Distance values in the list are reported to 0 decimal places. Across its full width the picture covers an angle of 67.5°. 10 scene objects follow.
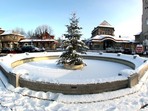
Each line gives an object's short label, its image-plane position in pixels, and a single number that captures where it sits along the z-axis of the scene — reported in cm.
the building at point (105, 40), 2976
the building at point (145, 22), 2808
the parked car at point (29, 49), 2412
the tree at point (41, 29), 5982
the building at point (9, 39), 3522
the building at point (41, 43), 3543
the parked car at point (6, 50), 2410
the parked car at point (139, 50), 2095
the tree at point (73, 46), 1028
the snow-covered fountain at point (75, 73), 516
